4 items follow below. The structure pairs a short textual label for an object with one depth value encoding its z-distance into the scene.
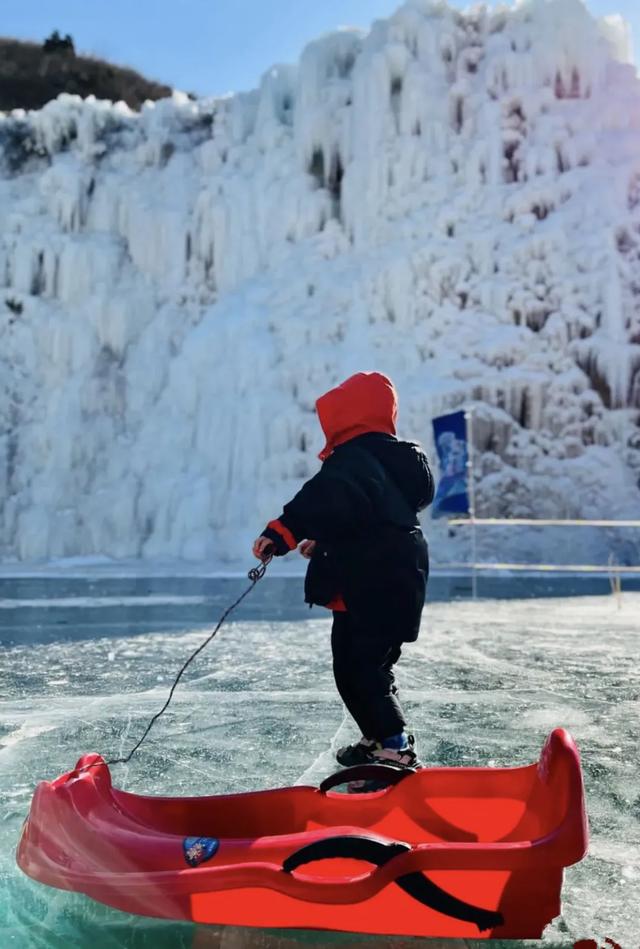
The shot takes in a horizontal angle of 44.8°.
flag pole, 10.21
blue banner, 10.95
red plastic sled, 1.18
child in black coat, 2.07
